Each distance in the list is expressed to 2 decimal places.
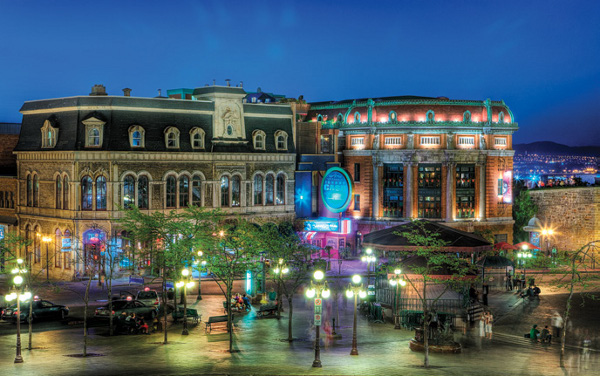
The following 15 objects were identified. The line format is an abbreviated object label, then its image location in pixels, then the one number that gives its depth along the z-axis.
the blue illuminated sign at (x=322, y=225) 76.00
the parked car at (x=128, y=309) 45.83
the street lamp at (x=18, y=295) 34.88
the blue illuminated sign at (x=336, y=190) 76.19
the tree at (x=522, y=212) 88.94
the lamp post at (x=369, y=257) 61.23
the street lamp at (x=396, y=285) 44.71
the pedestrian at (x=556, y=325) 43.41
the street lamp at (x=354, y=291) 37.41
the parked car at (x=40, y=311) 45.88
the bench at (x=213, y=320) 43.00
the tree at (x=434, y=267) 38.91
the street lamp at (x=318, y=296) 34.22
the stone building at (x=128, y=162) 64.12
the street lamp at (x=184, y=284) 43.09
